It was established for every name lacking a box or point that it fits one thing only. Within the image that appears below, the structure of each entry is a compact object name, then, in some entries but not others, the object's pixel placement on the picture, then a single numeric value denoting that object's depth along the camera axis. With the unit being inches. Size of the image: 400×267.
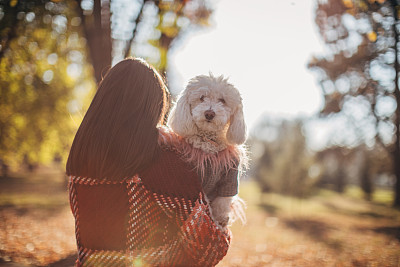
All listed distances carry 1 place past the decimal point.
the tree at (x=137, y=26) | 243.3
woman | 66.7
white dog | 82.7
